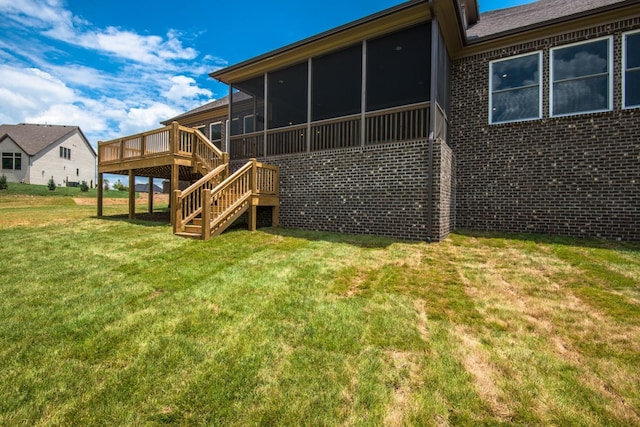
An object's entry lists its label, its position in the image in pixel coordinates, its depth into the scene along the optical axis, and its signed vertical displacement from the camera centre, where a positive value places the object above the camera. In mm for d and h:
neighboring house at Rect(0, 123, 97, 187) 31484 +6259
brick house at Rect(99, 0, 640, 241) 6844 +2192
